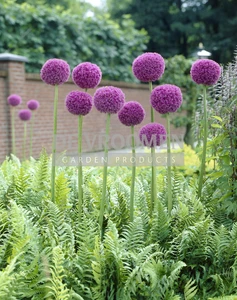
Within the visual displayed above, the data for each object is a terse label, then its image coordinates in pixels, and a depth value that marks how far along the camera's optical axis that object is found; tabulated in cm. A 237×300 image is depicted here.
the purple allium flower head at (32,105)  749
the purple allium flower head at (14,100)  752
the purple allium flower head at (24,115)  740
